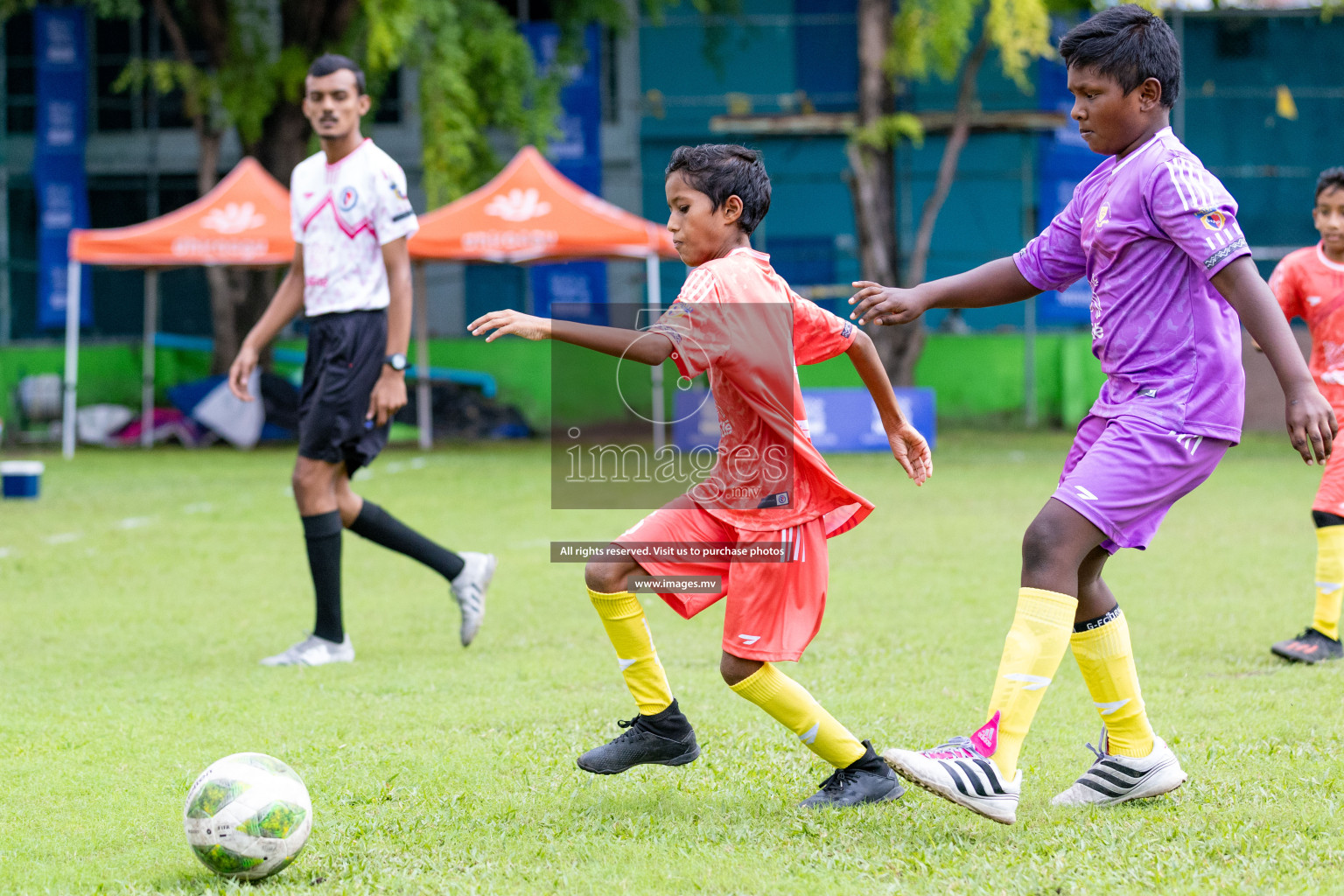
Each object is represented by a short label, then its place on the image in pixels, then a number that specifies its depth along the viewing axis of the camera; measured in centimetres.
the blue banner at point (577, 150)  1956
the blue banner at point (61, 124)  2041
